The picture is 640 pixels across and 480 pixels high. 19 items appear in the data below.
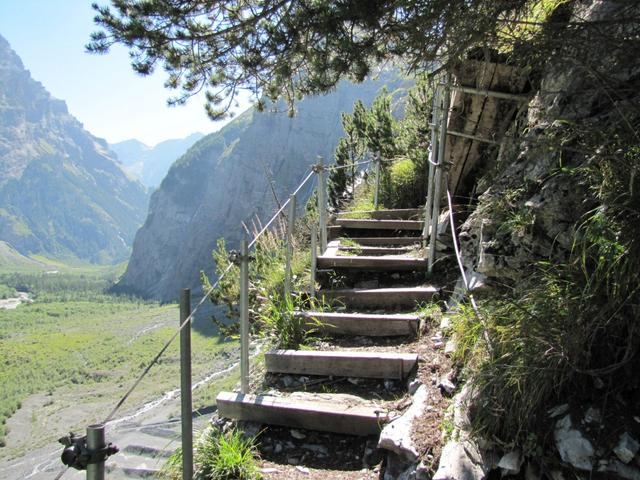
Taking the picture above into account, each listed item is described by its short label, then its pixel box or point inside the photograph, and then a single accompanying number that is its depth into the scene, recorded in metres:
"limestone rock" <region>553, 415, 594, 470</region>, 2.09
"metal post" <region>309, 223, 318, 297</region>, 5.30
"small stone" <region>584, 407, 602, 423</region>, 2.20
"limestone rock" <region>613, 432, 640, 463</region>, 2.03
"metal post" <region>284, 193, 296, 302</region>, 4.76
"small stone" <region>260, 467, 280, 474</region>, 3.17
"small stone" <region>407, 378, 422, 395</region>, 3.59
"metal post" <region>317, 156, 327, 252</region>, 6.19
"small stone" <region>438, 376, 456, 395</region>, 3.22
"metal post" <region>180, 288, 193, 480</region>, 2.59
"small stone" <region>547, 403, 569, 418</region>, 2.30
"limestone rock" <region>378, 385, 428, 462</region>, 2.83
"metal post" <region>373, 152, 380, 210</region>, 9.19
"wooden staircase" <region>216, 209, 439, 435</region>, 3.50
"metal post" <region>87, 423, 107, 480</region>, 1.69
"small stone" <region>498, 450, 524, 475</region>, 2.29
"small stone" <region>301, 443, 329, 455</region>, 3.37
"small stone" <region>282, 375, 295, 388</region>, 4.10
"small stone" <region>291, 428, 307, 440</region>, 3.53
